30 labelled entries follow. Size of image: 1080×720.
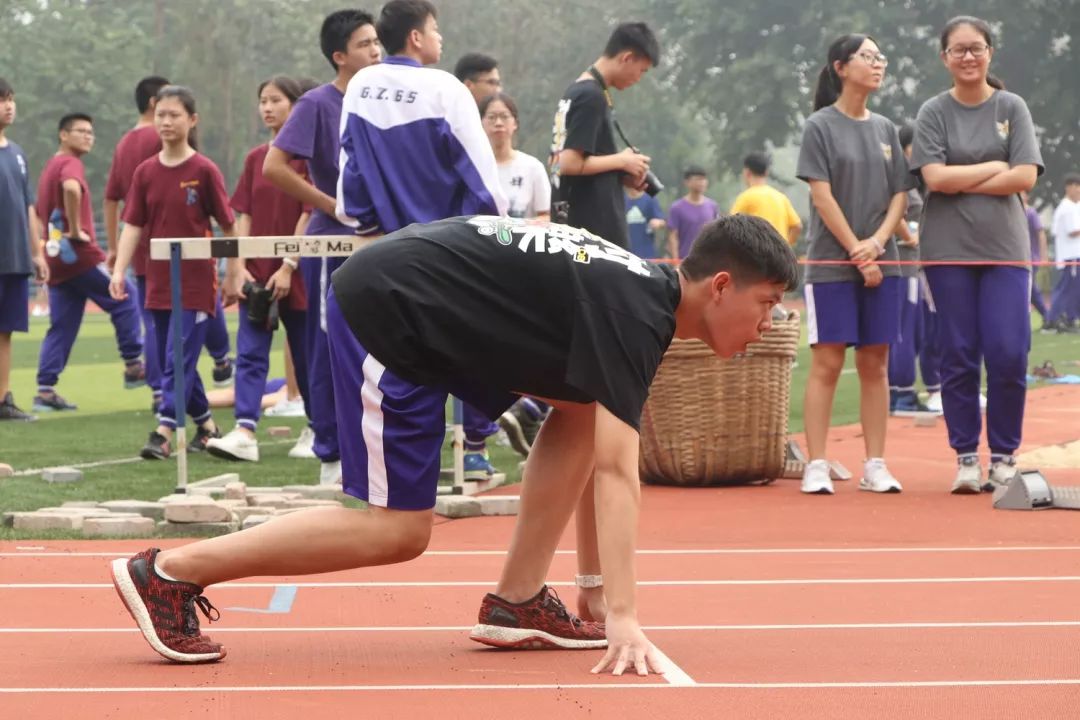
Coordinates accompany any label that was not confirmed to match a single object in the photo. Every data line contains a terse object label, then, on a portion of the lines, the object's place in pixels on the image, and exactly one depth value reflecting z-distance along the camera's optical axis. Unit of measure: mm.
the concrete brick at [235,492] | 12009
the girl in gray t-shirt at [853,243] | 13119
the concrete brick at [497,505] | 12135
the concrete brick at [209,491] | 12352
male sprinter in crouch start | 6662
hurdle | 10991
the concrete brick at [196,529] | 11003
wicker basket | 13748
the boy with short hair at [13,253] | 19638
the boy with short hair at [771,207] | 20599
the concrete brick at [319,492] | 12398
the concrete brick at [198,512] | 10991
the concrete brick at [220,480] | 12885
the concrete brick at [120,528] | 11037
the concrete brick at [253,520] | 10991
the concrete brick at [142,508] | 11609
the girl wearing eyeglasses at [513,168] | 15818
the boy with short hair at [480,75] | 16493
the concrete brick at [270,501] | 11758
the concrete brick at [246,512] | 11169
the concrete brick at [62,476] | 13748
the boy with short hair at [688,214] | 33260
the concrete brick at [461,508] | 12066
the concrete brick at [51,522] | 11203
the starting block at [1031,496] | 12352
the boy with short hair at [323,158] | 12318
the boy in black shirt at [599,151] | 13073
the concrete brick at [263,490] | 12192
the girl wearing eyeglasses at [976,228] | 12970
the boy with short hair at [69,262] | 20290
